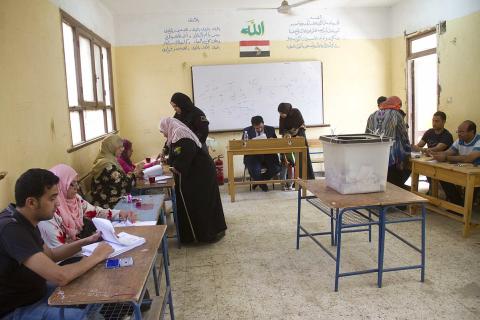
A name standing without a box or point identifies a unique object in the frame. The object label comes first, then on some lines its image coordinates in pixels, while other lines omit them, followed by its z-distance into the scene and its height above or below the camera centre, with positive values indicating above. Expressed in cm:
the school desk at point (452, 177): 362 -74
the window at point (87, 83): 410 +34
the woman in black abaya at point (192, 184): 365 -68
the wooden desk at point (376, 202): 265 -64
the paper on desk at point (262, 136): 600 -44
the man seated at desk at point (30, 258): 157 -56
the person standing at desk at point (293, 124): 611 -28
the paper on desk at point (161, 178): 373 -63
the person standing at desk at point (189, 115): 401 -7
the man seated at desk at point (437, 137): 473 -44
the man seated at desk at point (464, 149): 407 -52
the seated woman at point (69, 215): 218 -62
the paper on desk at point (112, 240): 192 -61
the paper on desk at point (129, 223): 243 -67
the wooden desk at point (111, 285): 148 -66
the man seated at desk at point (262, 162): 616 -84
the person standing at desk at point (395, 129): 440 -30
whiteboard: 658 +25
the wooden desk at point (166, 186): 359 -66
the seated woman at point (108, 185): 344 -61
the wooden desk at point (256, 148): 549 -55
